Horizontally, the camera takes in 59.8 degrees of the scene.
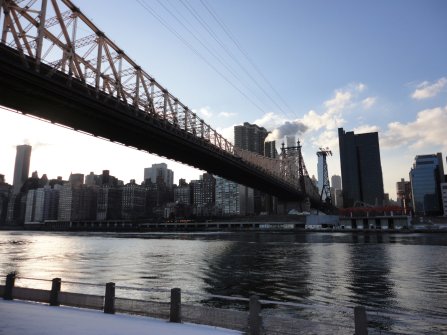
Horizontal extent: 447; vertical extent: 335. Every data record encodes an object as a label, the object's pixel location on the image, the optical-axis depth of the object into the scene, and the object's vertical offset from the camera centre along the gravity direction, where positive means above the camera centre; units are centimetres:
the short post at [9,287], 1478 -214
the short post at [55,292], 1388 -221
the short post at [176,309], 1165 -239
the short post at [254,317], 1002 -228
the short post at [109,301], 1266 -232
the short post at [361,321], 888 -211
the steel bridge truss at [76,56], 3812 +2168
